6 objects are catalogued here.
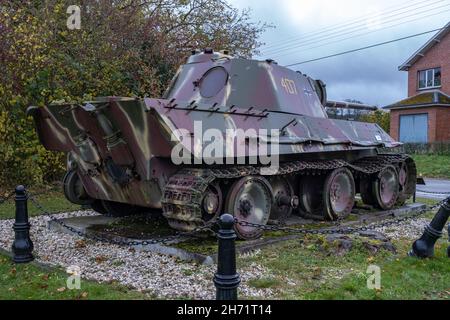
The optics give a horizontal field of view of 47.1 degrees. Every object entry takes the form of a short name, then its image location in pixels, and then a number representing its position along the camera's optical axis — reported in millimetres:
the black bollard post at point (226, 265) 3951
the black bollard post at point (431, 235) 6203
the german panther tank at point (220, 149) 6199
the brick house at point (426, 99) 30188
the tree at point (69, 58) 12031
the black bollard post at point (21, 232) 6203
